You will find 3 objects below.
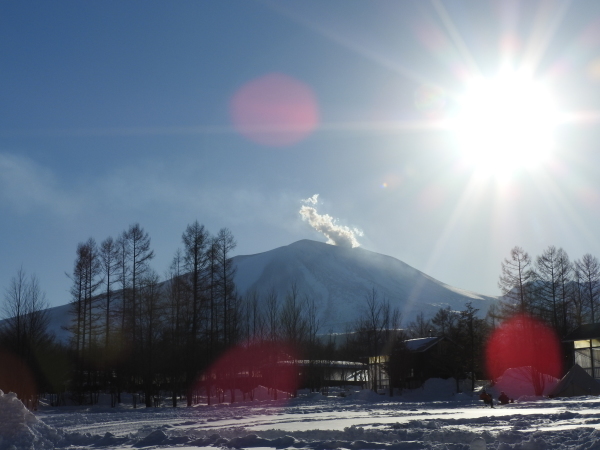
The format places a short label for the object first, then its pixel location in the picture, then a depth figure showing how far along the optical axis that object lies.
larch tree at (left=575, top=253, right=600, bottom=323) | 60.56
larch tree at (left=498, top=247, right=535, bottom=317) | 44.25
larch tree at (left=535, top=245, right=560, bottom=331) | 51.81
